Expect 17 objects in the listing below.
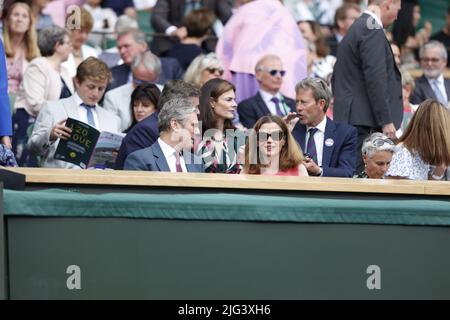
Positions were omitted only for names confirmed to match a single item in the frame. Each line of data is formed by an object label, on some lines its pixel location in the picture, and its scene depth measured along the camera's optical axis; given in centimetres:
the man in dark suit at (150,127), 1036
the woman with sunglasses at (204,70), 1260
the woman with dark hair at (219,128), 996
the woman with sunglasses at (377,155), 1012
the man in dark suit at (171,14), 1511
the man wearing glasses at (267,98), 1233
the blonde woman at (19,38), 1304
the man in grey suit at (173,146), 920
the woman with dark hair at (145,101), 1190
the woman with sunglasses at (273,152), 912
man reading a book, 1116
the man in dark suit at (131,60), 1338
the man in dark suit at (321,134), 1045
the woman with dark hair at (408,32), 1711
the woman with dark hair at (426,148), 946
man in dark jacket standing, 1115
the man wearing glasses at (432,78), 1408
